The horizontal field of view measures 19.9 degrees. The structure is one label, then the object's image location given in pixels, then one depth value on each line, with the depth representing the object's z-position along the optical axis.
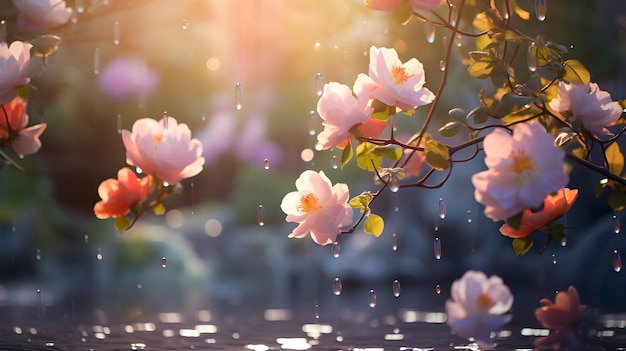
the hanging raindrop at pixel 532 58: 1.42
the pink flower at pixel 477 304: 1.33
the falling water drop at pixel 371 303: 2.63
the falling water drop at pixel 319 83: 1.52
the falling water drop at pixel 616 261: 1.63
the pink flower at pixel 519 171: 1.30
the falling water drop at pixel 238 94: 1.63
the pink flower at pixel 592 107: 1.45
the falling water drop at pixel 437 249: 1.54
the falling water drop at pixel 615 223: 1.57
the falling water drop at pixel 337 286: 1.57
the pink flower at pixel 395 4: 1.39
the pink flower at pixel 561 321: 1.66
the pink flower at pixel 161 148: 1.44
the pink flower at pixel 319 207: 1.40
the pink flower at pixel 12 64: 1.50
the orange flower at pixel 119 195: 1.47
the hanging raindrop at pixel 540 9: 1.38
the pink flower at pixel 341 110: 1.40
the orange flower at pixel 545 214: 1.38
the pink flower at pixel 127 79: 7.76
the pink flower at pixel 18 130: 1.57
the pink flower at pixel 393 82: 1.40
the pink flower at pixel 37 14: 1.63
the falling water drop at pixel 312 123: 1.53
